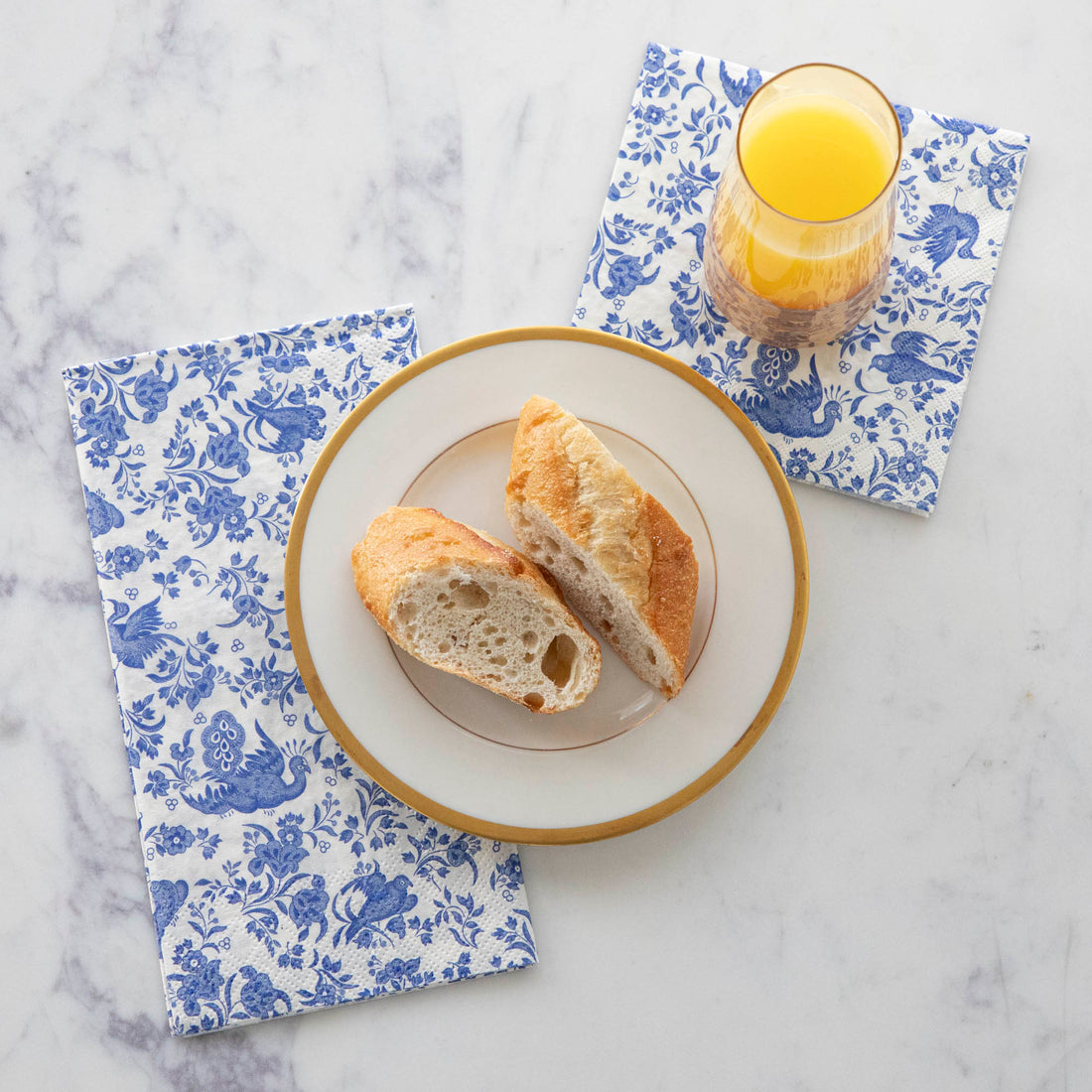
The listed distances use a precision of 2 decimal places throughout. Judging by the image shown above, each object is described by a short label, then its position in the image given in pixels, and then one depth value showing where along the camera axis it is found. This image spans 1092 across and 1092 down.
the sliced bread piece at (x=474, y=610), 0.79
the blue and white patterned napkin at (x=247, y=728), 0.82
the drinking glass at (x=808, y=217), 0.77
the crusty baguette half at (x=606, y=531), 0.79
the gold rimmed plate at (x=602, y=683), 0.81
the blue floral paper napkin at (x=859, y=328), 0.83
